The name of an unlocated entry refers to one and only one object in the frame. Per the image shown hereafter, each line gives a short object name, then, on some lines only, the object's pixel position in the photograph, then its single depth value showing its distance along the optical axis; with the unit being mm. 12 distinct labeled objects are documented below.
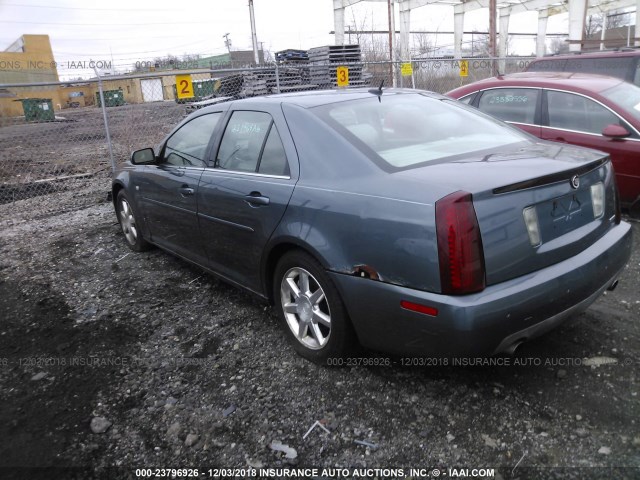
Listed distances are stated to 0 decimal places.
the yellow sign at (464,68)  12596
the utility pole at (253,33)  23194
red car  5152
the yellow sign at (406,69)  11208
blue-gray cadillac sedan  2289
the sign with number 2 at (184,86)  8773
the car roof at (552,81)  5602
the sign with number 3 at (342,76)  10766
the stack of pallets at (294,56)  15320
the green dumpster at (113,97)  37750
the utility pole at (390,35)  18172
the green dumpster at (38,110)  30688
